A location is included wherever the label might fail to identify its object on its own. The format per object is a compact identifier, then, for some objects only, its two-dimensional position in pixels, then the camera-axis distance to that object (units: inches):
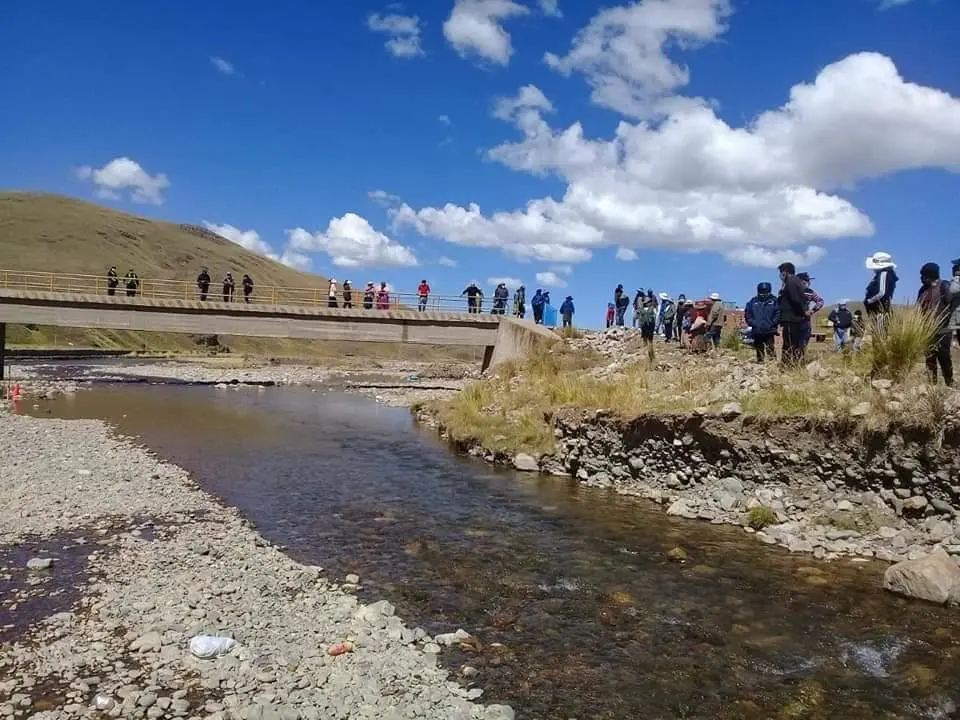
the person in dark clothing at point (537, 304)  1585.9
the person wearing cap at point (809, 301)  641.6
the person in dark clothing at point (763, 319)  735.7
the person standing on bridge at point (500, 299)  1818.4
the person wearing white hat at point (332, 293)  1888.2
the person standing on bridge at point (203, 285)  1803.6
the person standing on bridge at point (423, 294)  1856.5
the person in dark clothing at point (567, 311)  1445.6
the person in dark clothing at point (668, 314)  1154.7
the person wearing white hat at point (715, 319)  957.2
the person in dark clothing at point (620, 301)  1370.6
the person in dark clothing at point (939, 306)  517.0
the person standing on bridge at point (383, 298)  1897.1
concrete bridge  1697.8
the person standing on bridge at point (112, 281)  1763.3
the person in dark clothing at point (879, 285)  588.4
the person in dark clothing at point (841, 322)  814.5
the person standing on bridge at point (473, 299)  1847.9
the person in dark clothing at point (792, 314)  637.9
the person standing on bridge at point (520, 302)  1765.5
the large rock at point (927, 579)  370.6
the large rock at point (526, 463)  758.5
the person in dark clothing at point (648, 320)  1003.3
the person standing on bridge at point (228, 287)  1817.2
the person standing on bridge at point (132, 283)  1792.6
